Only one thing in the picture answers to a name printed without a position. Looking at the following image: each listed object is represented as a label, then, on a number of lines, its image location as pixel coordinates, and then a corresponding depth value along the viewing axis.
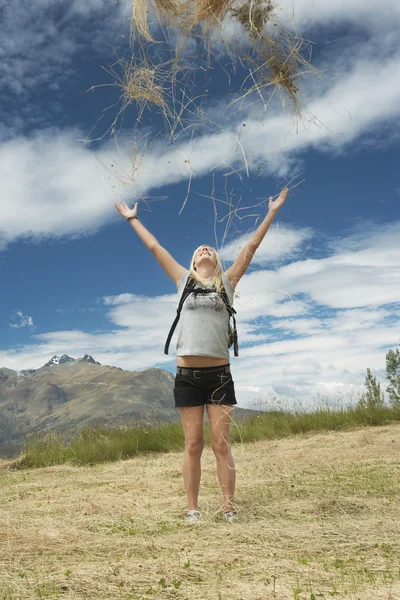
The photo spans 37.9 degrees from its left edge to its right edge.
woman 3.98
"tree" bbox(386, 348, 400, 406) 21.81
